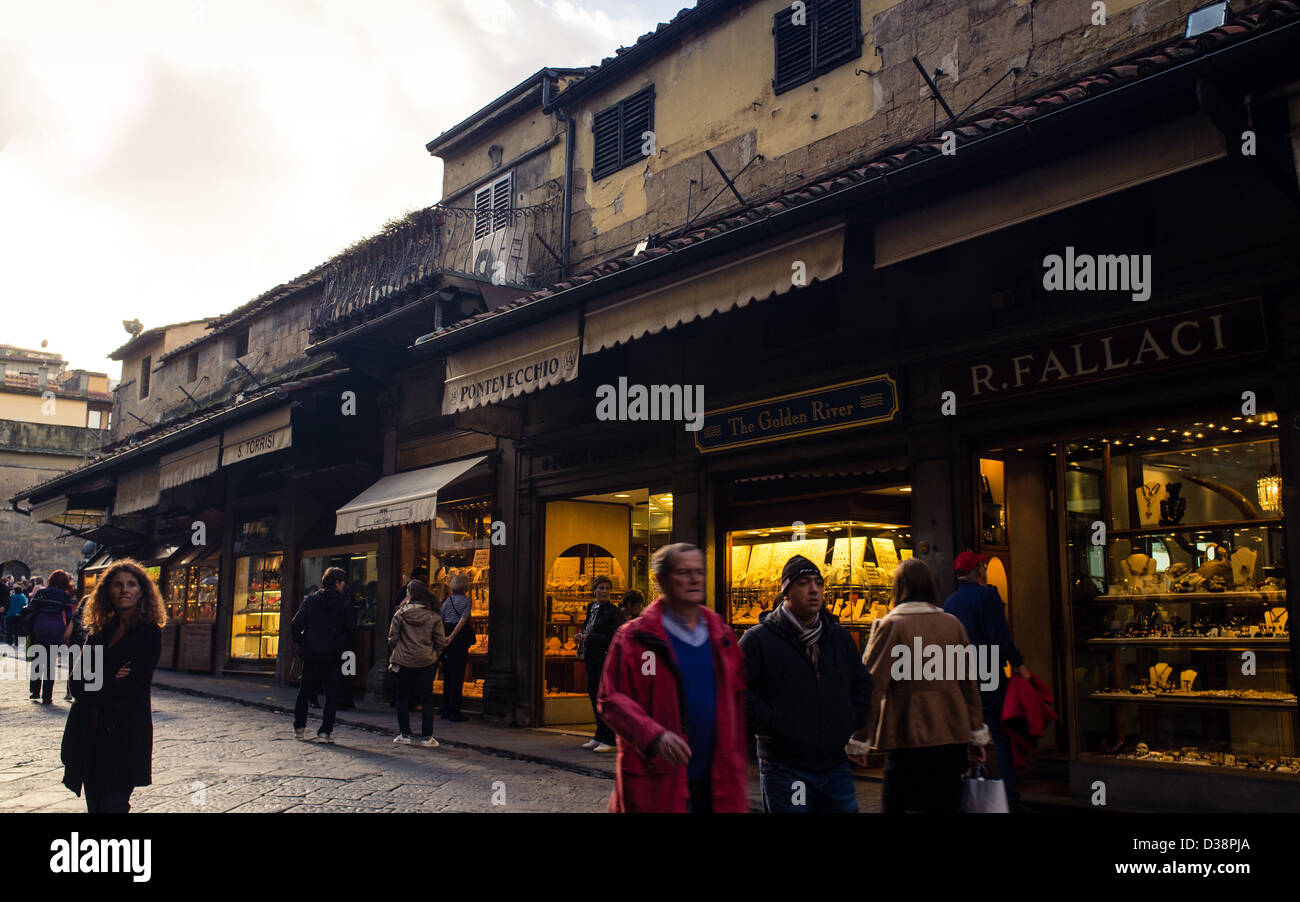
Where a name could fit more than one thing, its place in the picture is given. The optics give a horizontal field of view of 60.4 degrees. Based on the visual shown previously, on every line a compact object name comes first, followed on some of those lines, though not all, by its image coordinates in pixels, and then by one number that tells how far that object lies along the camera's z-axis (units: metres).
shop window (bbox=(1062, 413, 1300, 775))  7.68
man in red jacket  4.18
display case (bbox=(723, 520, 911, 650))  10.33
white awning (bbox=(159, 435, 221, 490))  18.59
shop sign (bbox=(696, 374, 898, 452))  9.66
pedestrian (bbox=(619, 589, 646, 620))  11.38
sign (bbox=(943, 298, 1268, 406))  7.33
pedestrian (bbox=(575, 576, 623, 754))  11.43
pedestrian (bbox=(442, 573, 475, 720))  13.40
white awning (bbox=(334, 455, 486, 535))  14.36
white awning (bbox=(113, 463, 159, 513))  21.41
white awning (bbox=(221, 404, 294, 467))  16.62
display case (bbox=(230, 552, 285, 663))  20.25
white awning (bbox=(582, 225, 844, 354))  8.26
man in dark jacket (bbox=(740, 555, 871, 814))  4.66
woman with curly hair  5.55
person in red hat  7.66
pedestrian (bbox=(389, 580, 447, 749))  11.23
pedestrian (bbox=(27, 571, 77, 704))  15.73
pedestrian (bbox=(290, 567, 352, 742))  11.38
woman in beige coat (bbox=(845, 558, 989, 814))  5.16
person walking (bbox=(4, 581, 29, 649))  28.05
